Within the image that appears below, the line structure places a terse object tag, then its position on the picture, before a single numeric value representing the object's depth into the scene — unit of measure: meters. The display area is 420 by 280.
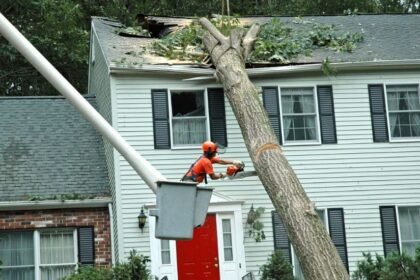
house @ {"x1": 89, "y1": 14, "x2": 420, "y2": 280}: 15.12
